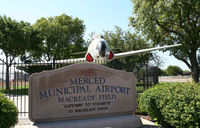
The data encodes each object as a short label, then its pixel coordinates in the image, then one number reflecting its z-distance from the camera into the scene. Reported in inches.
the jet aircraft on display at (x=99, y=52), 572.7
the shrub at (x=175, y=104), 177.9
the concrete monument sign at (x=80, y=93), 202.2
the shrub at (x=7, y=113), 172.7
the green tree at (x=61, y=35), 1530.5
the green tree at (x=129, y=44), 1237.7
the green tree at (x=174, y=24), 822.1
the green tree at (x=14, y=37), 928.8
